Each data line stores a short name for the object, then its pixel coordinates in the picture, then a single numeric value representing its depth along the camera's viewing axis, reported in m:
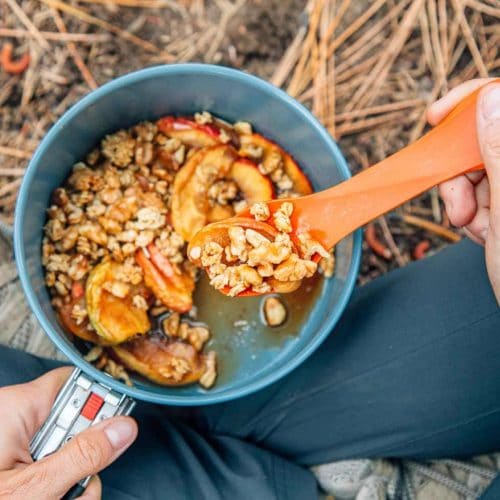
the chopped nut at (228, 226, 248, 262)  0.36
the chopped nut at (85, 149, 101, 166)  0.42
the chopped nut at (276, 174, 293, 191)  0.43
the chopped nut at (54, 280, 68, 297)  0.40
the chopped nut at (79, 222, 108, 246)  0.41
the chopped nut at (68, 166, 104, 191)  0.41
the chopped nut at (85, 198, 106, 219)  0.41
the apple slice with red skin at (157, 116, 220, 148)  0.42
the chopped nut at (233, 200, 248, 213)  0.43
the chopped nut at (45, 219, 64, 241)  0.40
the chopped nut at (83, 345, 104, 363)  0.40
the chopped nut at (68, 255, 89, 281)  0.40
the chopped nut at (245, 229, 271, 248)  0.36
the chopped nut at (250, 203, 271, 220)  0.37
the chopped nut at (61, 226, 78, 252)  0.41
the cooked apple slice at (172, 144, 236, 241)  0.41
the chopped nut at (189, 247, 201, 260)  0.37
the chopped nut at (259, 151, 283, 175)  0.43
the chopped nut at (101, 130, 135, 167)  0.42
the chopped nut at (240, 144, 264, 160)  0.43
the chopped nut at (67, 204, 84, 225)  0.41
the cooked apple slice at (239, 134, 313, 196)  0.43
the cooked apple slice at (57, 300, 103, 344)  0.40
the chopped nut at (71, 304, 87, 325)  0.40
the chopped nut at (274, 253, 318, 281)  0.36
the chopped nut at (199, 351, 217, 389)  0.42
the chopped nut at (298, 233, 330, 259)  0.36
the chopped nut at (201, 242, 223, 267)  0.36
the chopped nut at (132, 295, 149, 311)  0.40
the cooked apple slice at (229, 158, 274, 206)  0.42
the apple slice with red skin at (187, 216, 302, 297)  0.37
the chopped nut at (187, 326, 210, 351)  0.42
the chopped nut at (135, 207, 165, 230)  0.41
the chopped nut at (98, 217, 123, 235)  0.41
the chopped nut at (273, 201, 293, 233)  0.36
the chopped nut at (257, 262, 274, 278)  0.36
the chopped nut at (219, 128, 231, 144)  0.42
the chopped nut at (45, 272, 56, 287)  0.40
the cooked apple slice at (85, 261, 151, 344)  0.39
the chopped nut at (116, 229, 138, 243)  0.41
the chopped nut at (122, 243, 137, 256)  0.41
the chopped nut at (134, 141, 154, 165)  0.42
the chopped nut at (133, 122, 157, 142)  0.42
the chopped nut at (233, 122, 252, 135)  0.43
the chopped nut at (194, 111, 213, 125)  0.42
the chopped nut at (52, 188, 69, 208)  0.41
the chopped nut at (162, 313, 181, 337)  0.42
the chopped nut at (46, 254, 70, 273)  0.40
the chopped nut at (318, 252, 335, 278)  0.42
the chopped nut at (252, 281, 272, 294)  0.36
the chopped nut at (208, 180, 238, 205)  0.42
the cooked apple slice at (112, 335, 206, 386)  0.41
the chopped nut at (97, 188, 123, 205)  0.41
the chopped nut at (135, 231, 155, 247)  0.41
